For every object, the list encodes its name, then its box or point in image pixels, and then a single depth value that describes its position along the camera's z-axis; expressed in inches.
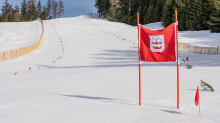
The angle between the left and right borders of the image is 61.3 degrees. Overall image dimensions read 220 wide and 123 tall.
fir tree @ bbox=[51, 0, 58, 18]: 5197.3
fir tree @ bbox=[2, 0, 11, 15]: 4948.3
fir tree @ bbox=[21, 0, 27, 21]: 4617.6
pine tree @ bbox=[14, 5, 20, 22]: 4231.3
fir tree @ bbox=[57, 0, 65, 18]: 5123.0
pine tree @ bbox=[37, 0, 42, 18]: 4926.2
